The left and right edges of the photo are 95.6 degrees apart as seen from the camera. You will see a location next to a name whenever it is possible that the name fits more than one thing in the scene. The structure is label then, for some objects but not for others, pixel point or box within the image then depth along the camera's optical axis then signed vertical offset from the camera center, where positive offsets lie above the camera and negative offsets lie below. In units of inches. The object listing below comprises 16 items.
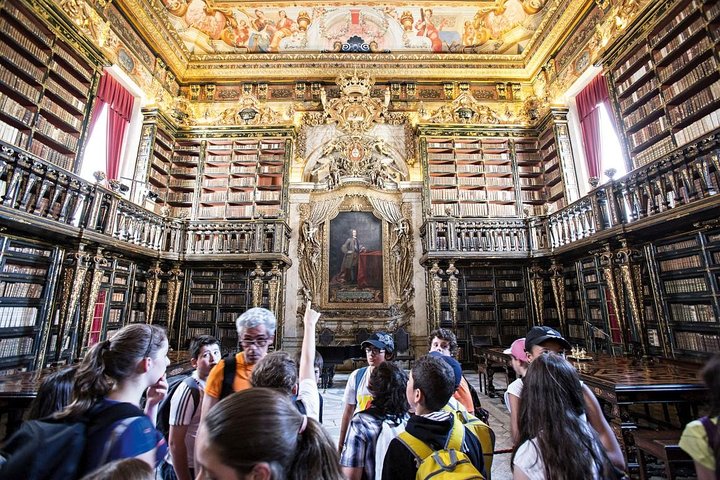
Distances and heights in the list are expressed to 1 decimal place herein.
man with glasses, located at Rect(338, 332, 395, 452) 85.0 -19.2
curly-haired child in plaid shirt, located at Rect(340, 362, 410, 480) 54.7 -20.4
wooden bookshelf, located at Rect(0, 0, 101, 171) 209.3 +150.0
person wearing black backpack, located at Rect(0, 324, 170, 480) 34.4 -13.8
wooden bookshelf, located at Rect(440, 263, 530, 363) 312.0 +0.8
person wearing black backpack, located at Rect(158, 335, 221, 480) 69.2 -26.1
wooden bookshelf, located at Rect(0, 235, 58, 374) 183.6 +3.0
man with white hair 64.1 -11.3
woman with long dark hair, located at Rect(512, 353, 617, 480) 42.7 -17.5
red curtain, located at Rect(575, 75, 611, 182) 298.8 +175.2
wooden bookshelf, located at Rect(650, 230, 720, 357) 173.0 +9.2
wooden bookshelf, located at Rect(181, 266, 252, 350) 309.4 +5.0
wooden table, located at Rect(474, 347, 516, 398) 197.9 -39.6
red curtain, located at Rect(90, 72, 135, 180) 290.7 +172.9
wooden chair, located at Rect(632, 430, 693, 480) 82.8 -37.6
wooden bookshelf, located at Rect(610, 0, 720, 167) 199.2 +150.0
